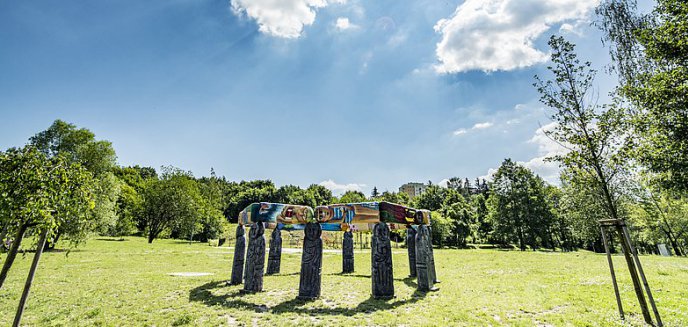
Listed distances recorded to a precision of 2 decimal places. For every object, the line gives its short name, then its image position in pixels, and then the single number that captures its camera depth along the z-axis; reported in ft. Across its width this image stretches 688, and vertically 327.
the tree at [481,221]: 185.37
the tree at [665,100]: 38.09
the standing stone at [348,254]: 64.28
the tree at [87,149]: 95.76
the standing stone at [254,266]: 41.29
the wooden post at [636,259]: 22.74
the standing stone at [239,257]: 47.06
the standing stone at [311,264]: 37.70
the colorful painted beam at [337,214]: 40.40
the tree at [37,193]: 19.67
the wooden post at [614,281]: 26.36
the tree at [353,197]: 296.71
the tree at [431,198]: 222.48
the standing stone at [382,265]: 38.01
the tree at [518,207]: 143.74
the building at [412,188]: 541.34
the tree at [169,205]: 147.43
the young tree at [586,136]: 31.68
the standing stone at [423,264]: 42.86
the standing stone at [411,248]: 57.31
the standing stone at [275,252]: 60.44
